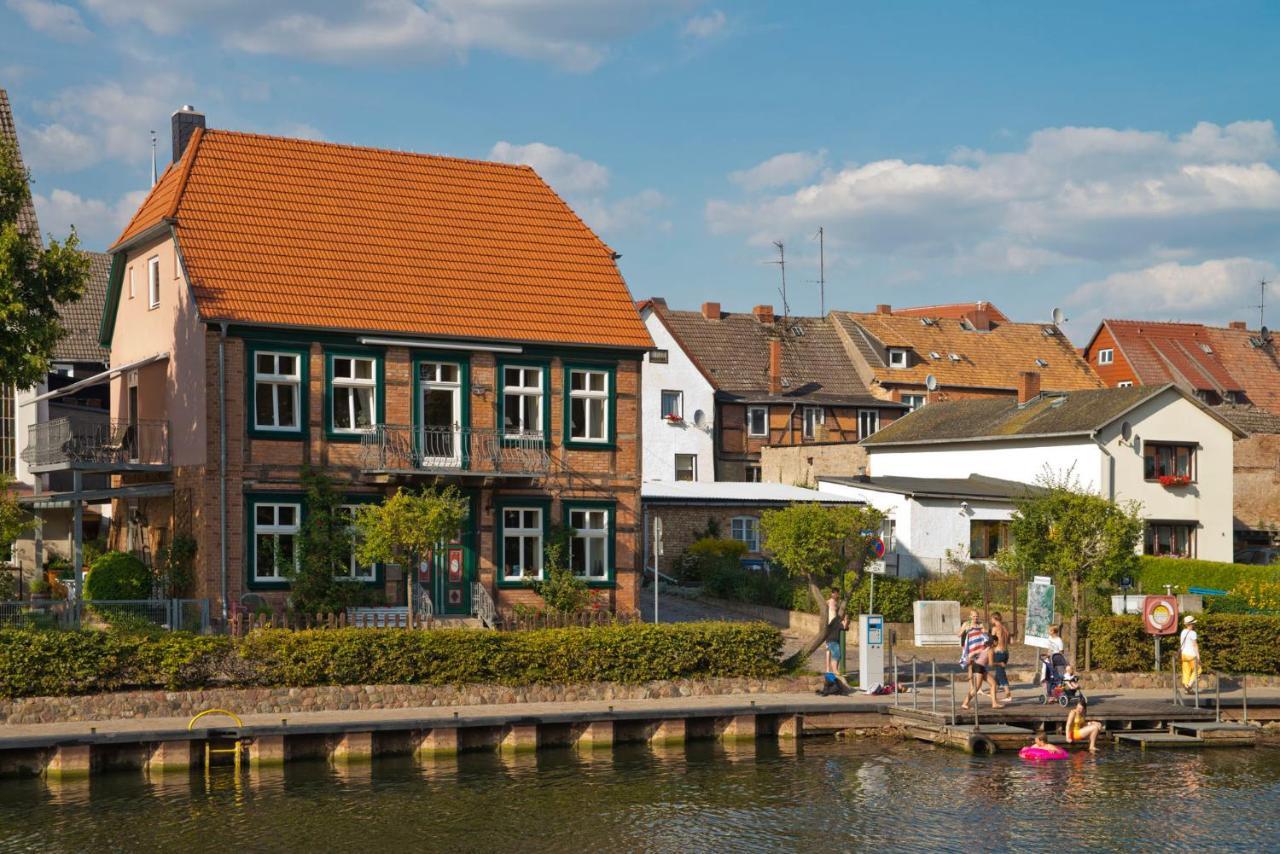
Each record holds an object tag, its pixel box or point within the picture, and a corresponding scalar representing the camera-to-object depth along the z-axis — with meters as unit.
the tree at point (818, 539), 33.72
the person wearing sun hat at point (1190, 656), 31.91
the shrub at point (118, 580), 33.72
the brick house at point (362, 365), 34.31
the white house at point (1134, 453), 50.81
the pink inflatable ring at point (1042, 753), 27.17
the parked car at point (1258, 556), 56.66
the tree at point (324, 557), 33.56
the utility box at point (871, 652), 31.23
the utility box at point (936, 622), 34.75
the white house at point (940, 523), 46.47
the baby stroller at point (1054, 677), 31.03
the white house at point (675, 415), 62.72
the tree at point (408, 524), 32.22
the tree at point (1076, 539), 34.06
